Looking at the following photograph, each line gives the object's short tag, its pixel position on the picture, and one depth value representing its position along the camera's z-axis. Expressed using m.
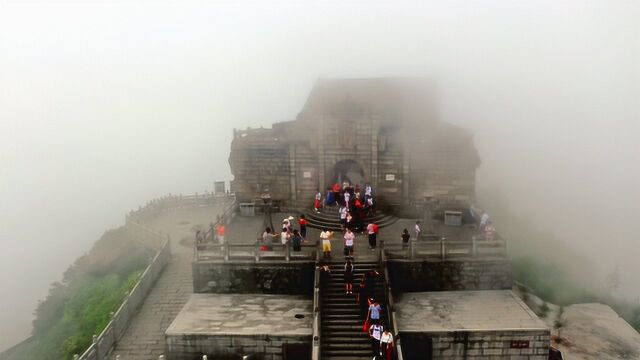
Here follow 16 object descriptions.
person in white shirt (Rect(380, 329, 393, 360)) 16.09
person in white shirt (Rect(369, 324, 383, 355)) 16.53
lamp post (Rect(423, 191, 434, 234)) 24.92
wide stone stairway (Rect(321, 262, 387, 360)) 17.28
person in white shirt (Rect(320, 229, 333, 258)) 20.59
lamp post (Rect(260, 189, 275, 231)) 26.12
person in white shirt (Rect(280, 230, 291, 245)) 21.48
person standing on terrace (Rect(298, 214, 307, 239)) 23.38
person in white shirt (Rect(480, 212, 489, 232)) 22.88
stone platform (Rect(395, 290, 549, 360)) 17.25
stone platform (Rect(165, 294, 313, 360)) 17.31
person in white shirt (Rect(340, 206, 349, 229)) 24.59
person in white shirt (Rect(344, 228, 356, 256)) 20.61
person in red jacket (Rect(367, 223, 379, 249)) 21.81
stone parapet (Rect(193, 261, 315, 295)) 20.62
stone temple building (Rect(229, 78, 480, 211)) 27.39
